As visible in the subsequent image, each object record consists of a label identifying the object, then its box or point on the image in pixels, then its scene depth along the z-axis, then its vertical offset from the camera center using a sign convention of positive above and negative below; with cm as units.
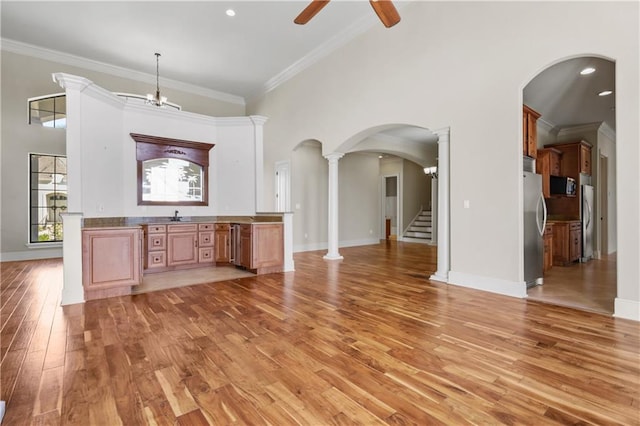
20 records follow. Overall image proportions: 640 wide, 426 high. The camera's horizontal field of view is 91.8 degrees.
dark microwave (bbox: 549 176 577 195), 584 +48
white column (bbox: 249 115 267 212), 613 +101
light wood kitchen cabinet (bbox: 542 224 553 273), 520 -65
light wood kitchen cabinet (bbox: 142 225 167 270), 496 -54
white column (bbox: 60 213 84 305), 350 -53
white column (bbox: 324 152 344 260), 661 -3
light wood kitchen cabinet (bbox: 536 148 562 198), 581 +89
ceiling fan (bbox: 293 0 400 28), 266 +179
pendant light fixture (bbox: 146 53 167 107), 567 +210
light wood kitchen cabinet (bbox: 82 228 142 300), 364 -59
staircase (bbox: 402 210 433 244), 986 -61
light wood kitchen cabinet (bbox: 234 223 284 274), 505 -59
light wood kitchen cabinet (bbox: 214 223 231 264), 561 -52
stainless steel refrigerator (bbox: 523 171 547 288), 392 -22
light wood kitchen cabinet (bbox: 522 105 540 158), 424 +109
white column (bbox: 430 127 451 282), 445 +1
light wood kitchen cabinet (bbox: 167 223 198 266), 515 -54
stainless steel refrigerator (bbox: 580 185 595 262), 611 -26
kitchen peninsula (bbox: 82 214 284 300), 371 -53
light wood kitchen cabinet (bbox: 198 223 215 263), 545 -54
